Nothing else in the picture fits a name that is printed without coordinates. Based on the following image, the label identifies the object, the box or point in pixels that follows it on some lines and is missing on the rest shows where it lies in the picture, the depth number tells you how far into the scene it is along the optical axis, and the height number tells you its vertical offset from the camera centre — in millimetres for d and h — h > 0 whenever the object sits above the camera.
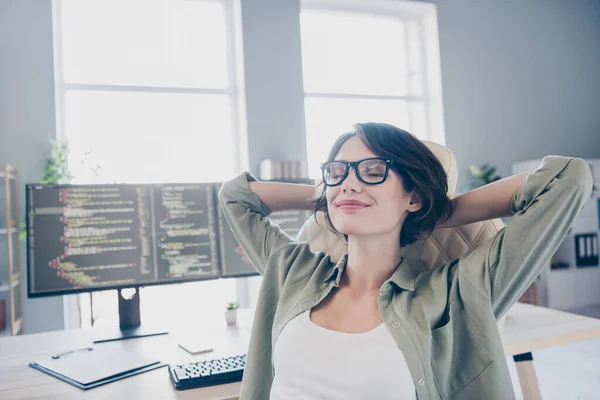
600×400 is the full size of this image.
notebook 1121 -390
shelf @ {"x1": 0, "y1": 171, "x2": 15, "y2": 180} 2908 +355
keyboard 1064 -388
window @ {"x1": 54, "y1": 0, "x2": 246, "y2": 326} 3582 +1064
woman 981 -194
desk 1055 -403
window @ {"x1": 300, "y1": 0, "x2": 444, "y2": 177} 4258 +1432
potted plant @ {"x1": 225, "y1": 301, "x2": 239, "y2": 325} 1632 -363
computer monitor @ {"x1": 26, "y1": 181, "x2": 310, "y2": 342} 1450 -68
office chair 1180 -98
